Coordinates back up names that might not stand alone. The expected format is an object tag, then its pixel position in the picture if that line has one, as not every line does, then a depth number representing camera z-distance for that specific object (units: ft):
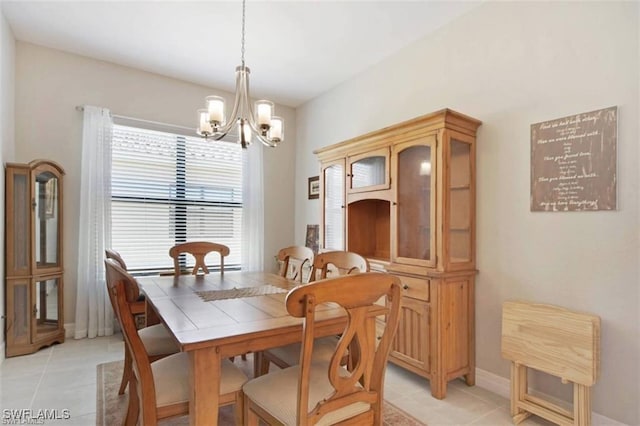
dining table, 4.22
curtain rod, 11.31
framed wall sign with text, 6.23
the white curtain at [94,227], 11.12
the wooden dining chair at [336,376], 3.71
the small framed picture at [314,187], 14.32
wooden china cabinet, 7.67
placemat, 6.47
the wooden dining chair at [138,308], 7.79
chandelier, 7.08
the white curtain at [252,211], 14.28
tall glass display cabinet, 9.46
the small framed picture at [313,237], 14.05
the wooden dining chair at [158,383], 4.47
